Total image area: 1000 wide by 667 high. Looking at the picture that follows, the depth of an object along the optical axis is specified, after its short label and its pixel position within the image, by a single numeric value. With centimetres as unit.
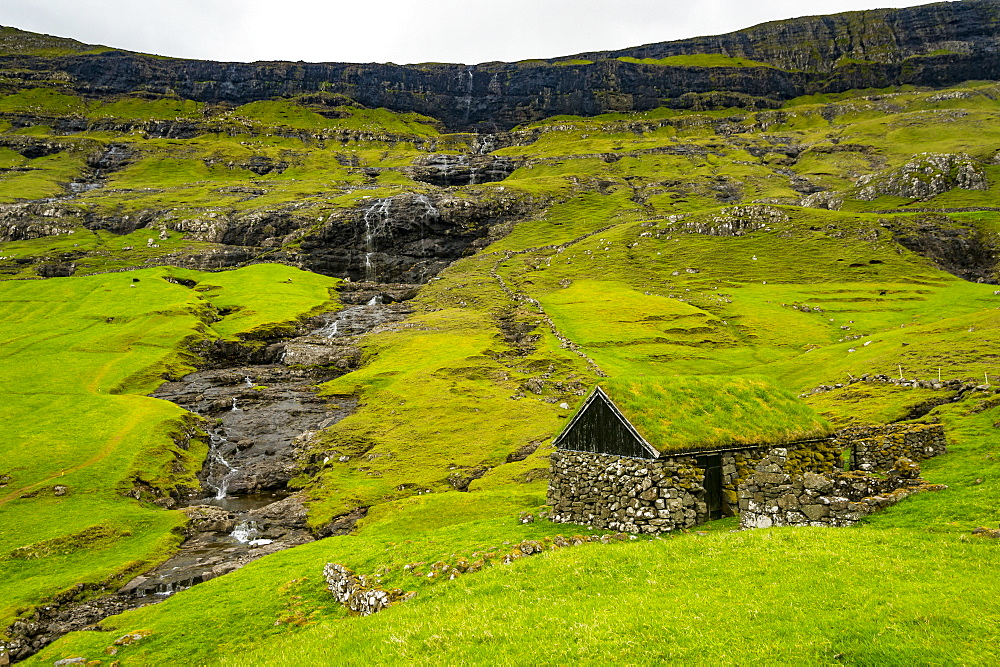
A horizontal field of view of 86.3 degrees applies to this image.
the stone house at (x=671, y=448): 2392
